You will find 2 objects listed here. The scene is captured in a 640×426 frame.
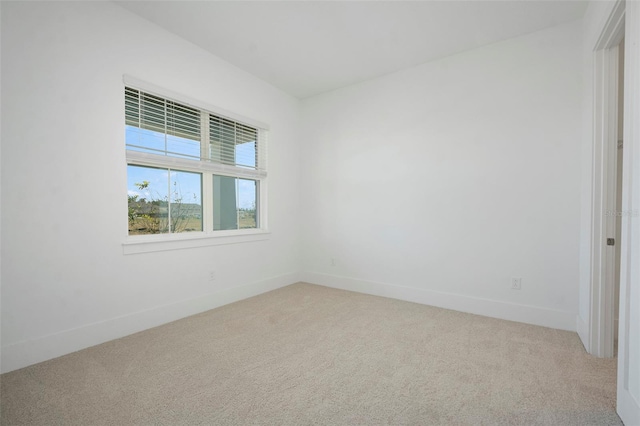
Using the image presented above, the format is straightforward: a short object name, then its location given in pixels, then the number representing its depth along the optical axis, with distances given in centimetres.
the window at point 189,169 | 285
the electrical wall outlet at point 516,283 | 301
